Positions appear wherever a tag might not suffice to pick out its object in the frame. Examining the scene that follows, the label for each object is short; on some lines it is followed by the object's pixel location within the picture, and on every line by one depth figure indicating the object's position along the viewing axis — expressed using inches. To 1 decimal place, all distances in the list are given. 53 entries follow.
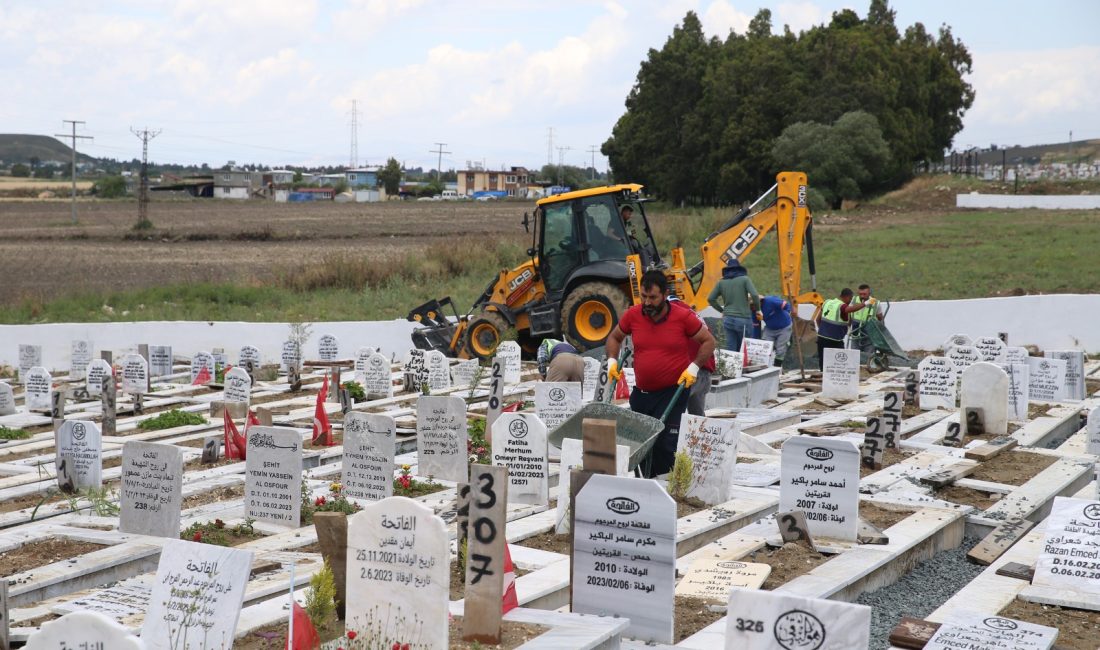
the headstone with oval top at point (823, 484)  286.4
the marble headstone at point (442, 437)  362.0
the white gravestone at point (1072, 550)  244.1
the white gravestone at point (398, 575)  192.4
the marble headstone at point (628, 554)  210.1
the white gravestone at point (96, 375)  586.2
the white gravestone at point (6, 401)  550.3
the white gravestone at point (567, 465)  292.4
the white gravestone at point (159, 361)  679.7
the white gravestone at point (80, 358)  677.3
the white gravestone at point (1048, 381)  535.5
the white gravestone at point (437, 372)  613.6
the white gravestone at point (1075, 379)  553.3
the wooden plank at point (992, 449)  393.4
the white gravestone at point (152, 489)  292.2
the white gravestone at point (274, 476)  309.4
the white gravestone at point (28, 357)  678.5
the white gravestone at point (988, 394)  442.0
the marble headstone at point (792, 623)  171.3
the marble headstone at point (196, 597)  194.4
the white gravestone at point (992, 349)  552.4
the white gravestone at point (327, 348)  731.4
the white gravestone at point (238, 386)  503.8
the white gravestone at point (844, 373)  555.8
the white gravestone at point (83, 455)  346.3
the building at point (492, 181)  5920.3
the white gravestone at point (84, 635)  155.7
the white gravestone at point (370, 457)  330.4
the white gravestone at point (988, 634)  198.1
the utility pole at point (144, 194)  1954.8
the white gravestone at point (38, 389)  553.3
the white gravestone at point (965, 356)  551.8
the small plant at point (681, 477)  325.1
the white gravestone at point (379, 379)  580.4
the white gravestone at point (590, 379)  542.9
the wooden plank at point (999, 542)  285.4
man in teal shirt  633.0
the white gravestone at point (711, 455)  327.6
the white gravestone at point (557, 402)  412.2
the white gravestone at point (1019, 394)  485.4
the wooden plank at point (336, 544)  214.4
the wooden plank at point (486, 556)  204.2
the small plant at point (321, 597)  197.5
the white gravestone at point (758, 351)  598.2
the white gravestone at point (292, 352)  681.6
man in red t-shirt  343.3
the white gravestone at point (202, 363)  645.3
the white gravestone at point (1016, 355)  541.5
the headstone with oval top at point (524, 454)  325.1
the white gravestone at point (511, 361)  617.0
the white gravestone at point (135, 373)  578.6
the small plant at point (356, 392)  565.3
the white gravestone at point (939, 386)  517.0
